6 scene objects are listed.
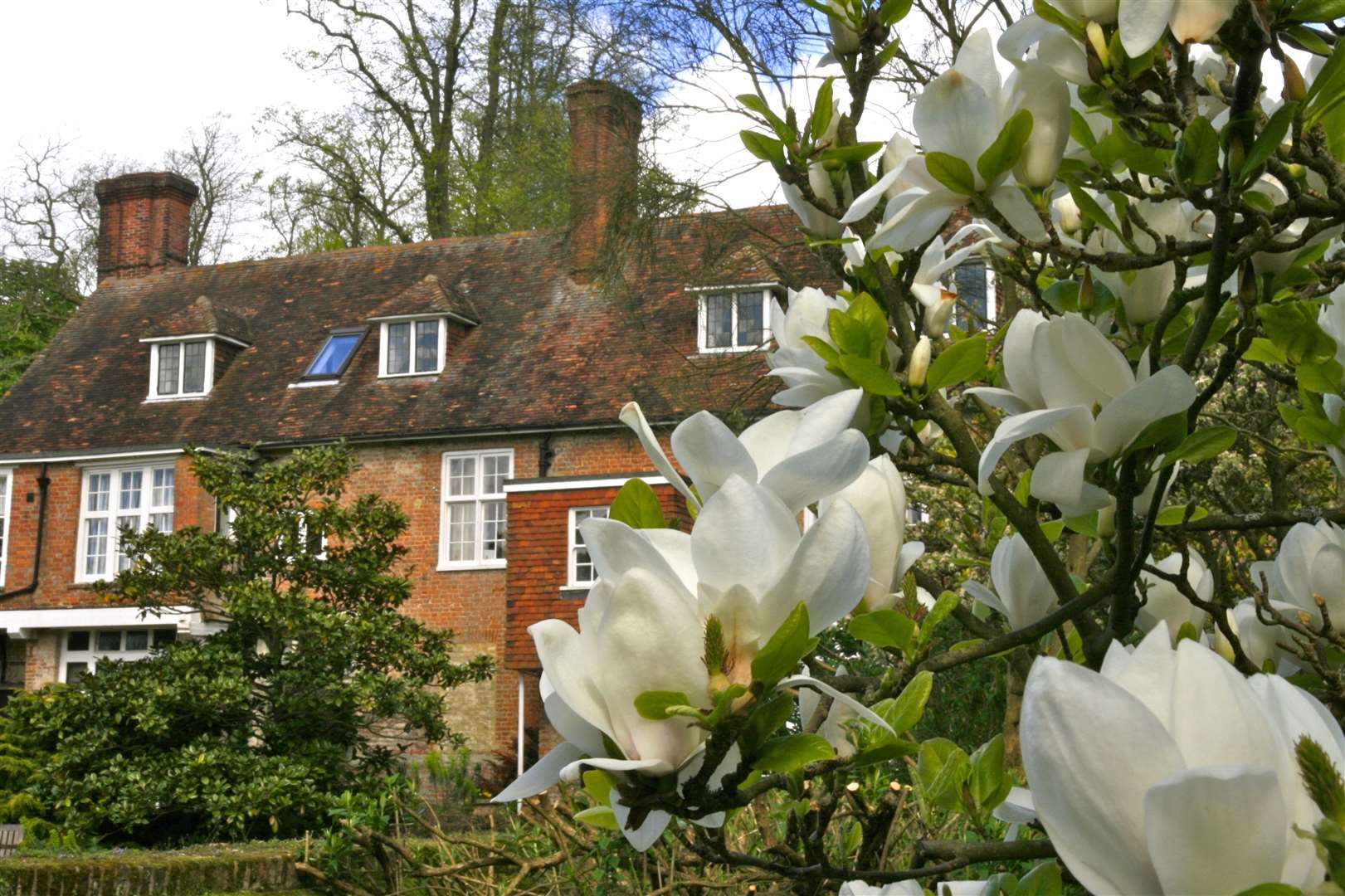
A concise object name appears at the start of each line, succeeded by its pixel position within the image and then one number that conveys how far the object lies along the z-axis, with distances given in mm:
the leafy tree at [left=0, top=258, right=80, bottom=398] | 32531
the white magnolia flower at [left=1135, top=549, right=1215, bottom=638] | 1600
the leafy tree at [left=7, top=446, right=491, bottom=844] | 12828
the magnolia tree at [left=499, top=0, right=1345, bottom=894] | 700
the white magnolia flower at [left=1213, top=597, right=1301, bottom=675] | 1535
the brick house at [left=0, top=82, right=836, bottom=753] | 19172
